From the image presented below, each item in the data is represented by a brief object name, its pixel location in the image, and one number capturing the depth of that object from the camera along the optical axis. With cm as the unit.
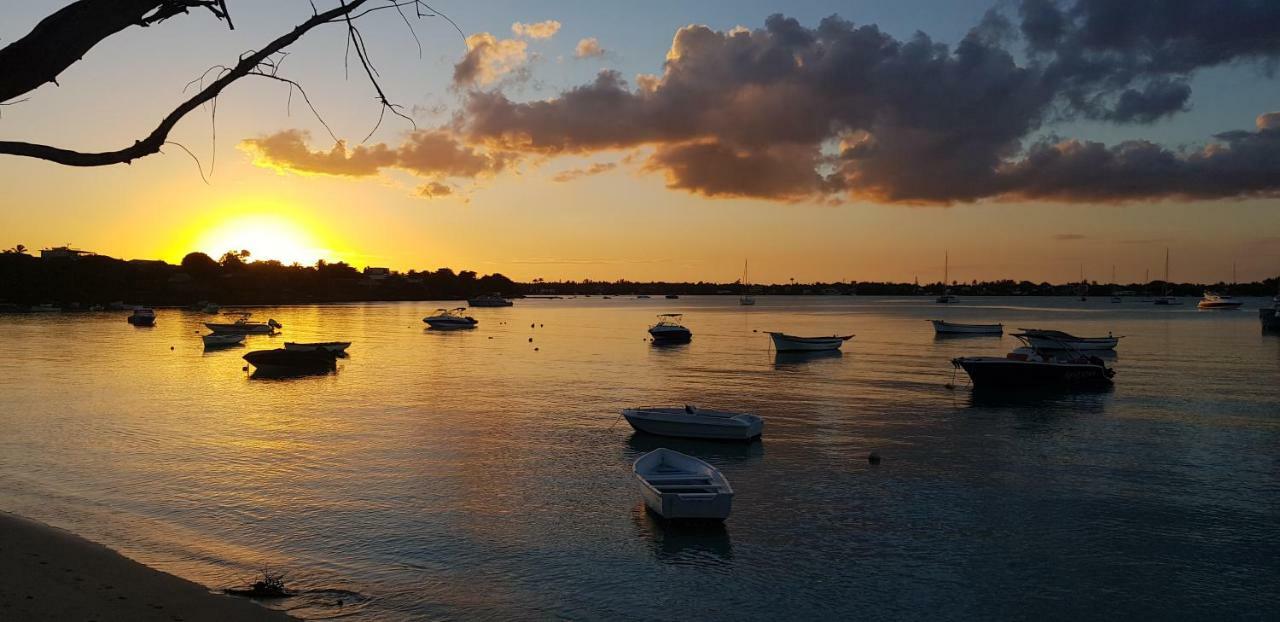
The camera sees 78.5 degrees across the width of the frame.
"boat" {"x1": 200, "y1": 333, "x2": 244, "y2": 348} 7303
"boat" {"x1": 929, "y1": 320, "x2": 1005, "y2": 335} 9481
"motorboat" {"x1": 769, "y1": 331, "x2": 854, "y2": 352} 6950
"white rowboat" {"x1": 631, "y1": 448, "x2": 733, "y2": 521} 1753
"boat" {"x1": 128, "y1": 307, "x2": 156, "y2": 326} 10562
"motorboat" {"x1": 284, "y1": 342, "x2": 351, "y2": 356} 5734
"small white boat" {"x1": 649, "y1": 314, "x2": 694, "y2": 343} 8219
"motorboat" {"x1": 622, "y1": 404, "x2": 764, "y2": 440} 2761
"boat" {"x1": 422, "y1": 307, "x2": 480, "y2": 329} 10312
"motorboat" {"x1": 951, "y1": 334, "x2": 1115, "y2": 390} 4534
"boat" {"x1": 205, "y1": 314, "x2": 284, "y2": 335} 7825
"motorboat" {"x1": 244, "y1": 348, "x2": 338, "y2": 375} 5300
